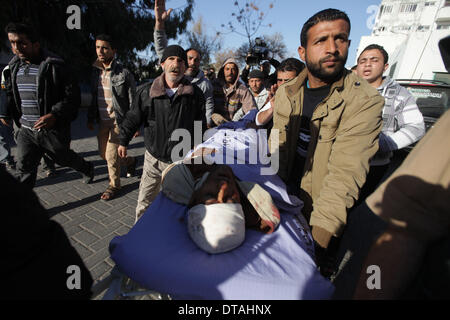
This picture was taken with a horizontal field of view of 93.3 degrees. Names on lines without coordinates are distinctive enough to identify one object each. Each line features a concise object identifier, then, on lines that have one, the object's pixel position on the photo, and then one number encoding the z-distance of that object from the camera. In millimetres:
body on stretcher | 1038
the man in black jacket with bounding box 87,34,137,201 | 3520
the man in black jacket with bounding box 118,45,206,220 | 2588
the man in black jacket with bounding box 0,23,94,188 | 2836
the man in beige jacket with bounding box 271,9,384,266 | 1372
